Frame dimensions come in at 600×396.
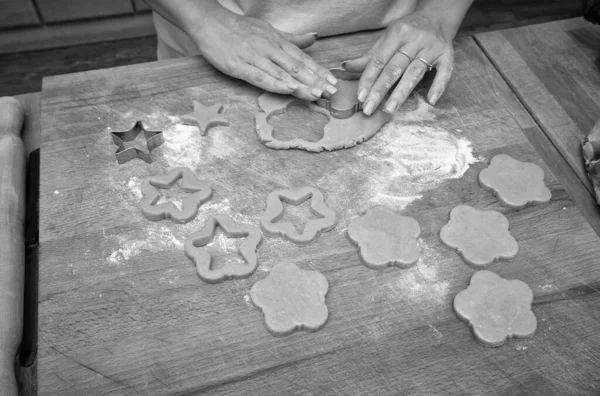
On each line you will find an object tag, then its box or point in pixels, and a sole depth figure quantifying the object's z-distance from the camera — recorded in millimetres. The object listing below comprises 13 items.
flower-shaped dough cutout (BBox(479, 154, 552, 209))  577
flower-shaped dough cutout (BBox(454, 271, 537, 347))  490
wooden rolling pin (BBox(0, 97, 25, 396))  492
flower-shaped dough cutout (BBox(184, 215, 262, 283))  520
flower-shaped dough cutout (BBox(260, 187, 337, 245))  550
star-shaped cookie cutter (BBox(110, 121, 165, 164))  603
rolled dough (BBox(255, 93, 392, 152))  620
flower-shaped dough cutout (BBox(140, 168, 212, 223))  562
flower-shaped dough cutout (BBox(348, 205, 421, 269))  533
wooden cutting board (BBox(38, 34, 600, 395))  471
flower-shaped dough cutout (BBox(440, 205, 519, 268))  538
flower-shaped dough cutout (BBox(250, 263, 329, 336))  493
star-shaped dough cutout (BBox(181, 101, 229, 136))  631
